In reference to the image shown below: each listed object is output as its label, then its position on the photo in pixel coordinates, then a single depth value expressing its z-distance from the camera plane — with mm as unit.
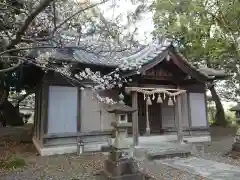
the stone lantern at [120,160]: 4608
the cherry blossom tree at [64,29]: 4230
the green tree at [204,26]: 9515
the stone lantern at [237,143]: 7158
